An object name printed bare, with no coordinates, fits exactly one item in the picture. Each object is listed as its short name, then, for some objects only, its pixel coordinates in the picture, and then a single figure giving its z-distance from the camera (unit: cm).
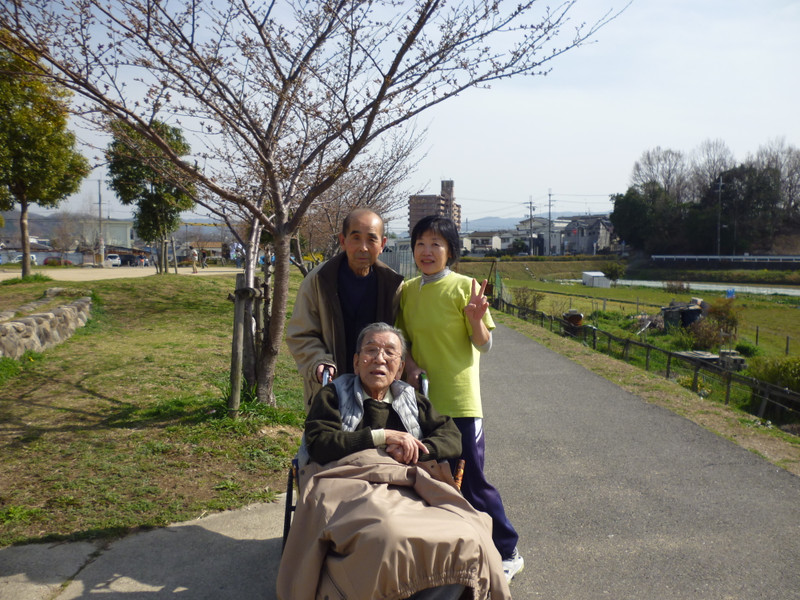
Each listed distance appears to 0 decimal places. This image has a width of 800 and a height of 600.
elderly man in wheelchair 212
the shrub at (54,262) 4360
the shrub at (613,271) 6153
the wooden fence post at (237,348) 505
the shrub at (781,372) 1384
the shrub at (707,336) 2527
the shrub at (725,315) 2880
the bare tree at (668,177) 8205
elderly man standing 311
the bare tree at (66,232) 7593
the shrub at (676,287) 5089
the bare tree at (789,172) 7394
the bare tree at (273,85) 450
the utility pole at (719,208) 7018
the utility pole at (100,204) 5189
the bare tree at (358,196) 1168
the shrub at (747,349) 2478
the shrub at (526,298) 2610
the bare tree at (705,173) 7781
